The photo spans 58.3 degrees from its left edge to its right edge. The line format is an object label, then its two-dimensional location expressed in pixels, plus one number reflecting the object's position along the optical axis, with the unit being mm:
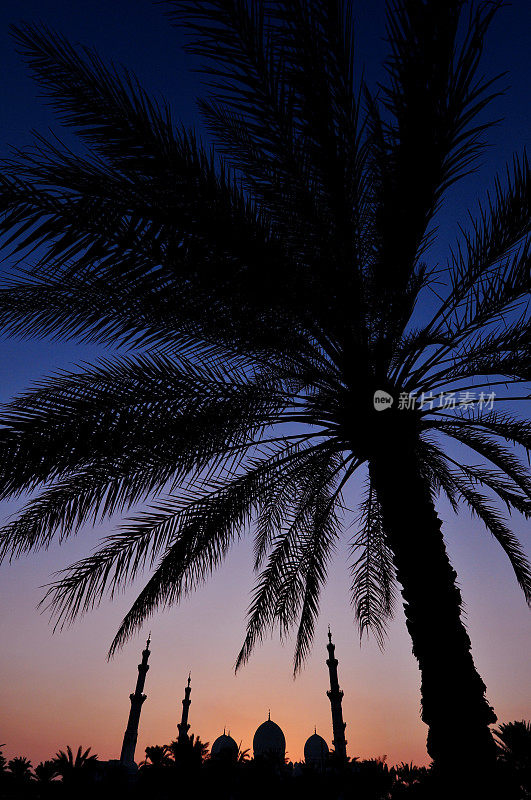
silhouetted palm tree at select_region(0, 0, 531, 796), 3453
